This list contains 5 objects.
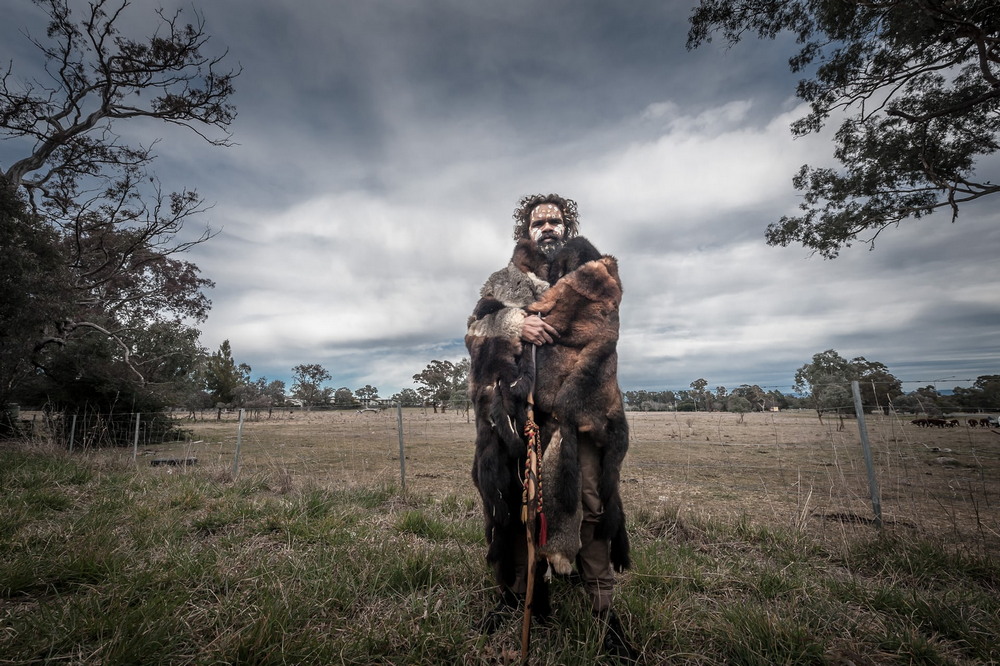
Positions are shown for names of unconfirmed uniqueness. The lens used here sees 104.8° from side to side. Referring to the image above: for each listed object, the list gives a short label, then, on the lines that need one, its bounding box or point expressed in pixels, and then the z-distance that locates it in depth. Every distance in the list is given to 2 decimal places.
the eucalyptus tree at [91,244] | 7.68
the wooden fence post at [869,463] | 4.71
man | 2.02
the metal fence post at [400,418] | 6.69
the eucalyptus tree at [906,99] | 5.77
